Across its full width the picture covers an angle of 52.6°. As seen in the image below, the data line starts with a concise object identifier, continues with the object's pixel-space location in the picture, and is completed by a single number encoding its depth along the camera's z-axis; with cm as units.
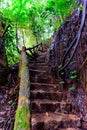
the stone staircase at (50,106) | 185
